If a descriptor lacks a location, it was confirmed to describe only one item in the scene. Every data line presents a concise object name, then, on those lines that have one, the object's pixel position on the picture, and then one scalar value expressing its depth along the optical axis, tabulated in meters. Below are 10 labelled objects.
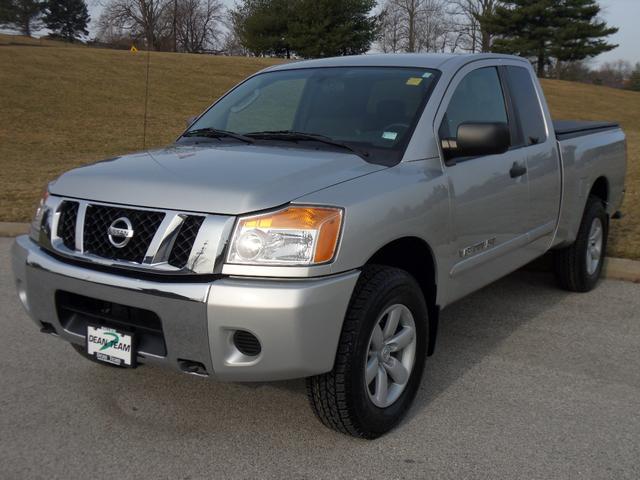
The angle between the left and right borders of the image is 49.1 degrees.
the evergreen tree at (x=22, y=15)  67.00
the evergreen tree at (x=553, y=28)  50.22
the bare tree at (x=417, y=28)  70.31
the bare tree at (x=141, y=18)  61.59
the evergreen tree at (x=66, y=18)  76.00
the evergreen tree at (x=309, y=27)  46.75
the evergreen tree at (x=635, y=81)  55.31
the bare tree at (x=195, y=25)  70.29
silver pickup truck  2.75
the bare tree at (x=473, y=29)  62.41
